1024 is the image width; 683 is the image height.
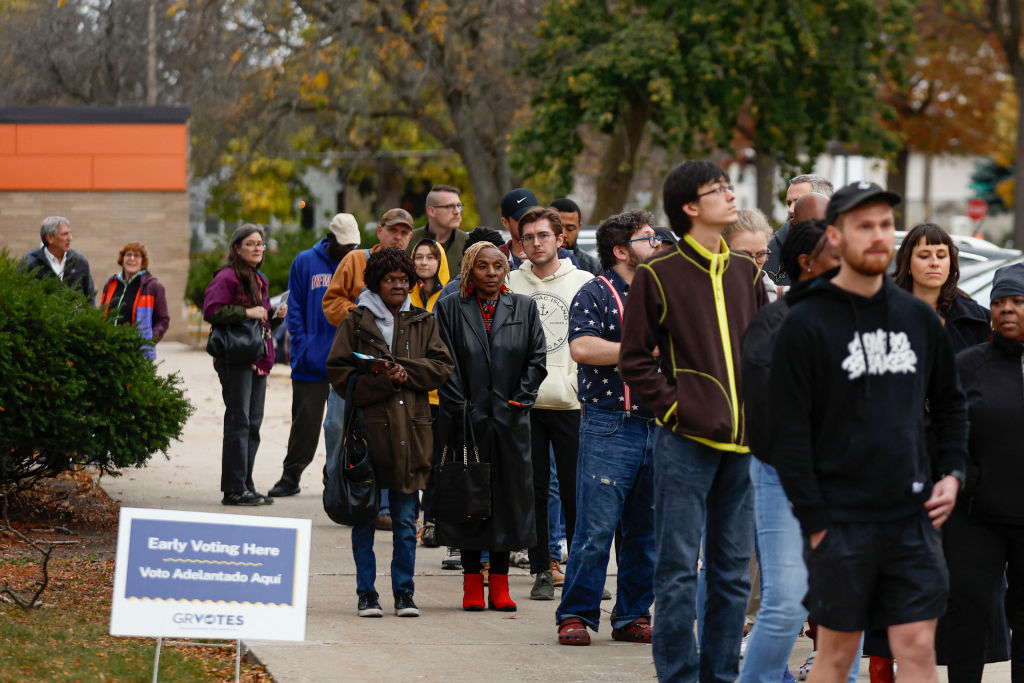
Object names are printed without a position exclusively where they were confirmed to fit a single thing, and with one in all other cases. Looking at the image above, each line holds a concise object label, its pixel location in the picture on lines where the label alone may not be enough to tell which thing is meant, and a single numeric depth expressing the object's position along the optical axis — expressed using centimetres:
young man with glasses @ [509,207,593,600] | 1564
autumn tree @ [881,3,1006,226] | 8294
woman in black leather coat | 1482
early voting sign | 1056
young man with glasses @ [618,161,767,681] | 1059
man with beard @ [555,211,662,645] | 1309
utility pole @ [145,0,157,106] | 7219
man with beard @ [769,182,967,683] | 852
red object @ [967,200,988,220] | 7897
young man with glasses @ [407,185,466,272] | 1919
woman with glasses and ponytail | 2095
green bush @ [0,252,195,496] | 1714
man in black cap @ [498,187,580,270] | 1745
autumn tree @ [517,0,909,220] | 5275
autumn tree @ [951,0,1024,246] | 7250
